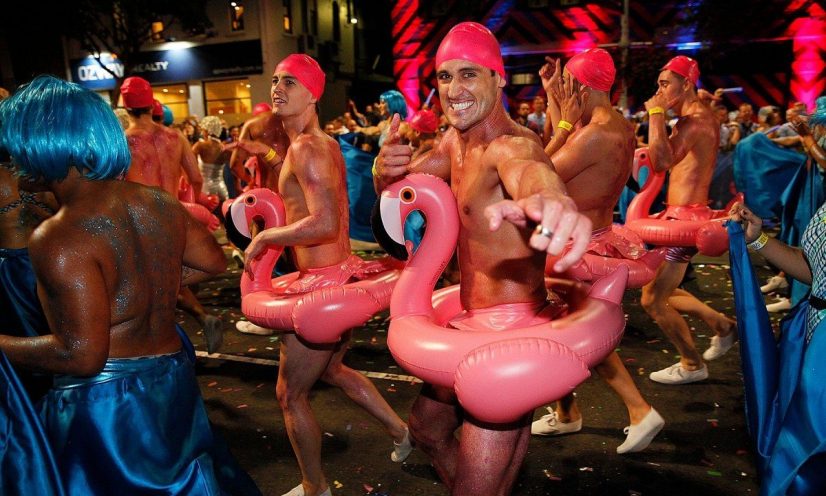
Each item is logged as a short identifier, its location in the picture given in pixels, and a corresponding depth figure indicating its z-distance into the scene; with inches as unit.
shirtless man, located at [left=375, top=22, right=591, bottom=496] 84.6
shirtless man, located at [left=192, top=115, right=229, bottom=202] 390.0
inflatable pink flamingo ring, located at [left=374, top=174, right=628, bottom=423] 70.6
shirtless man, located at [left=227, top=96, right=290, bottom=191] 145.8
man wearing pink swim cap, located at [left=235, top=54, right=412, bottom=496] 117.8
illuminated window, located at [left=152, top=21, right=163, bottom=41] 921.7
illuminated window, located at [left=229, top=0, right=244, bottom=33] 912.3
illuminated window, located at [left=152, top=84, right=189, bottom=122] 975.6
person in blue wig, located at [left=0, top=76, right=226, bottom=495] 67.2
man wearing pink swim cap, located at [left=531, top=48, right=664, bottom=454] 138.7
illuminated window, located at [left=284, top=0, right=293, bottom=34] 932.6
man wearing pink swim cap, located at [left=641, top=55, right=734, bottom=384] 175.5
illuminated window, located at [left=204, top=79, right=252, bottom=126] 941.2
